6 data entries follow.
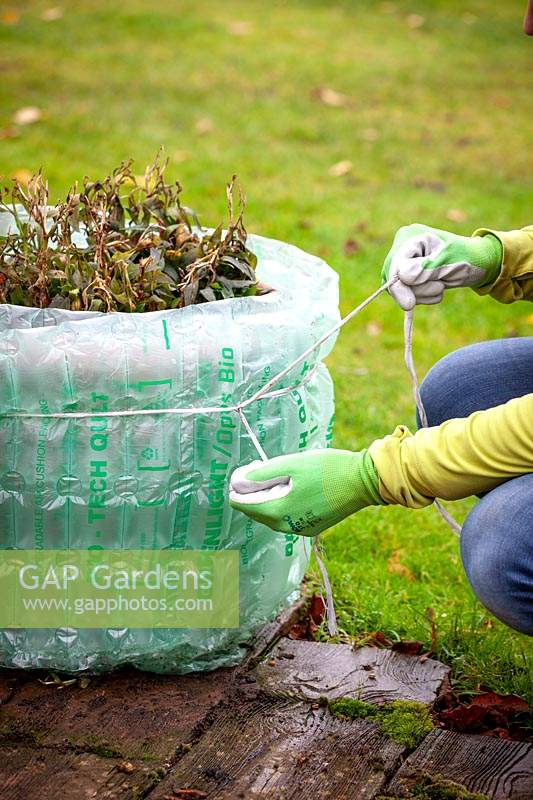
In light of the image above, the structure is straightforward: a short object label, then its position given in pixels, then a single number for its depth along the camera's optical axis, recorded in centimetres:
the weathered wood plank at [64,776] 270
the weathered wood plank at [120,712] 292
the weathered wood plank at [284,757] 276
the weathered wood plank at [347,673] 323
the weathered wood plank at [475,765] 278
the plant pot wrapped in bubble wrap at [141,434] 285
